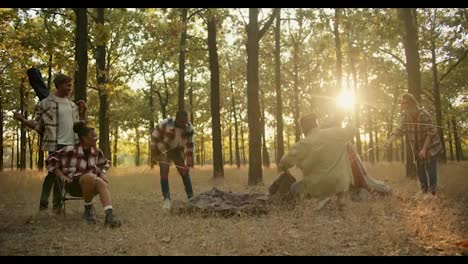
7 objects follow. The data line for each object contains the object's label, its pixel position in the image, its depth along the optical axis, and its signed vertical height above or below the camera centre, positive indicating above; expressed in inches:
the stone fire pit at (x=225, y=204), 269.6 -27.5
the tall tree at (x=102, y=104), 737.5 +116.9
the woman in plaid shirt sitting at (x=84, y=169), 246.5 -2.1
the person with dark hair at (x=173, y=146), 325.7 +12.7
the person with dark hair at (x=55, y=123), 271.7 +27.1
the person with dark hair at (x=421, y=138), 321.1 +12.4
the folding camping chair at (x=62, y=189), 265.2 -14.4
